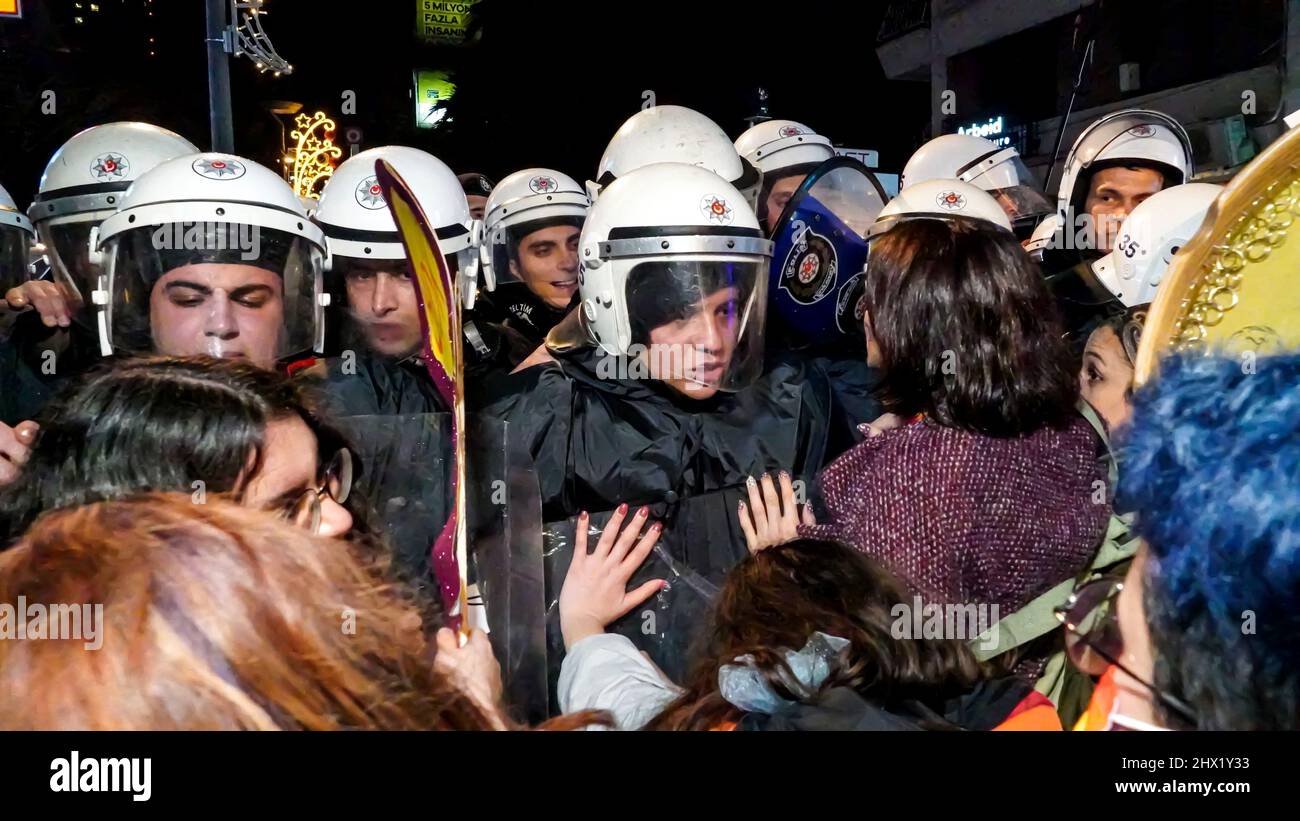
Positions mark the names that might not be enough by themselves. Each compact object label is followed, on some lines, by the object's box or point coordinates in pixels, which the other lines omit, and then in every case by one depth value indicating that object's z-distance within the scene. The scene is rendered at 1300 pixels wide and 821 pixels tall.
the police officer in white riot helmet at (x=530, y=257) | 4.06
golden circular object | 1.23
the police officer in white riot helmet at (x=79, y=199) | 2.67
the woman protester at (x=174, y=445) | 1.38
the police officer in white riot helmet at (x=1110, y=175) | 3.73
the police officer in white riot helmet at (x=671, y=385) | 2.35
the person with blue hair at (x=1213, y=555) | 0.99
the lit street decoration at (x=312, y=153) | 10.00
